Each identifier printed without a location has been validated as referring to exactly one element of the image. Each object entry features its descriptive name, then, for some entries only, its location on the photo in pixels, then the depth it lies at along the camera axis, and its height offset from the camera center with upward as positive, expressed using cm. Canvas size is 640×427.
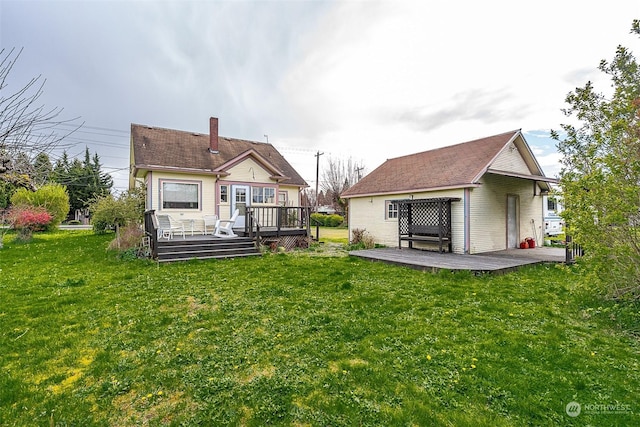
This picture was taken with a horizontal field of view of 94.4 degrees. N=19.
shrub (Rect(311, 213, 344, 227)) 3269 -8
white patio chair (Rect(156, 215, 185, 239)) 1025 -22
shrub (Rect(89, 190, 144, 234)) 1324 +53
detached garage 1052 +80
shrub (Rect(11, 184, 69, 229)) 1786 +122
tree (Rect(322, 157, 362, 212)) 4184 +651
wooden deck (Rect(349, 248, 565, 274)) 754 -120
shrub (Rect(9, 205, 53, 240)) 1441 +6
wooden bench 1055 -63
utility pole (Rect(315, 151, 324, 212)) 3609 +741
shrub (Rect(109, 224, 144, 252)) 1058 -73
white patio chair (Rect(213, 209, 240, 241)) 1138 -37
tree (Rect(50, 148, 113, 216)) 3406 +356
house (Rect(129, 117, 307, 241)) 1220 +197
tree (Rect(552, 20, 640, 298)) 398 +60
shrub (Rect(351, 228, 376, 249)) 1292 -94
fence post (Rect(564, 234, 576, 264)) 819 -106
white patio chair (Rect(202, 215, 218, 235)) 1255 -6
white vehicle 1654 -42
